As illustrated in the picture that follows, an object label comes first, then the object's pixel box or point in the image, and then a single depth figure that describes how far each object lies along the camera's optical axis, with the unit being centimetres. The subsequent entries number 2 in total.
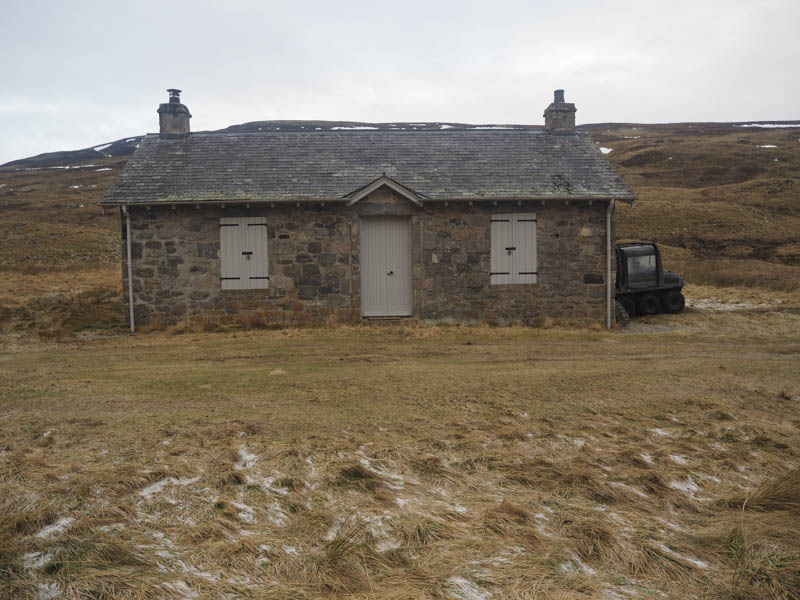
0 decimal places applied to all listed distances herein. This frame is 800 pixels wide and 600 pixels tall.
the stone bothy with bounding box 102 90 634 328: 1367
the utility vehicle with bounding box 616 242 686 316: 1537
